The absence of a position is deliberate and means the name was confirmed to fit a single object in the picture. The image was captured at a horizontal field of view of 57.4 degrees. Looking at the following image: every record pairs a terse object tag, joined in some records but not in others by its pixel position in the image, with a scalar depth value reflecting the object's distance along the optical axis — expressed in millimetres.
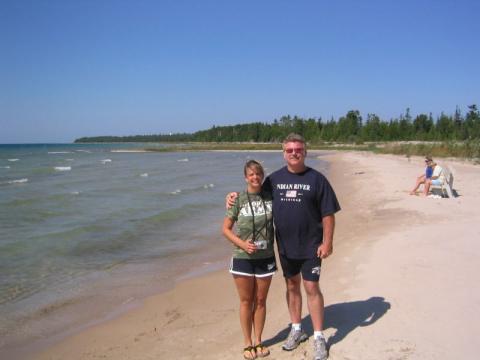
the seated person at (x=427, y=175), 14394
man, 4047
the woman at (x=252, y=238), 4113
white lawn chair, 13828
